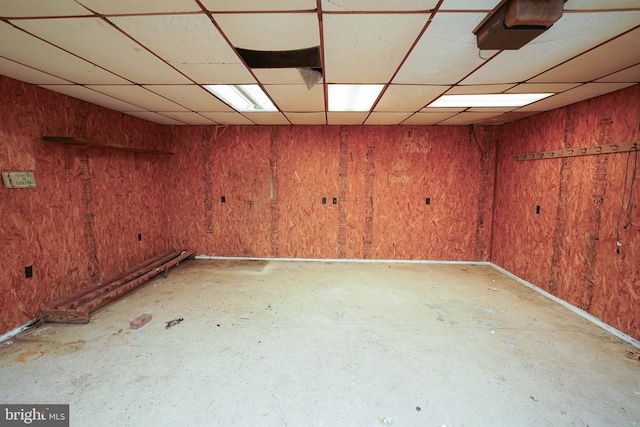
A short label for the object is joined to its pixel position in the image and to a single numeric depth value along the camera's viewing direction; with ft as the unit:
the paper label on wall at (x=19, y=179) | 8.17
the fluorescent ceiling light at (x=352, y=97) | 8.84
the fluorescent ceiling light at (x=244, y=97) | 9.02
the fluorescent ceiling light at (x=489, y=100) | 9.61
